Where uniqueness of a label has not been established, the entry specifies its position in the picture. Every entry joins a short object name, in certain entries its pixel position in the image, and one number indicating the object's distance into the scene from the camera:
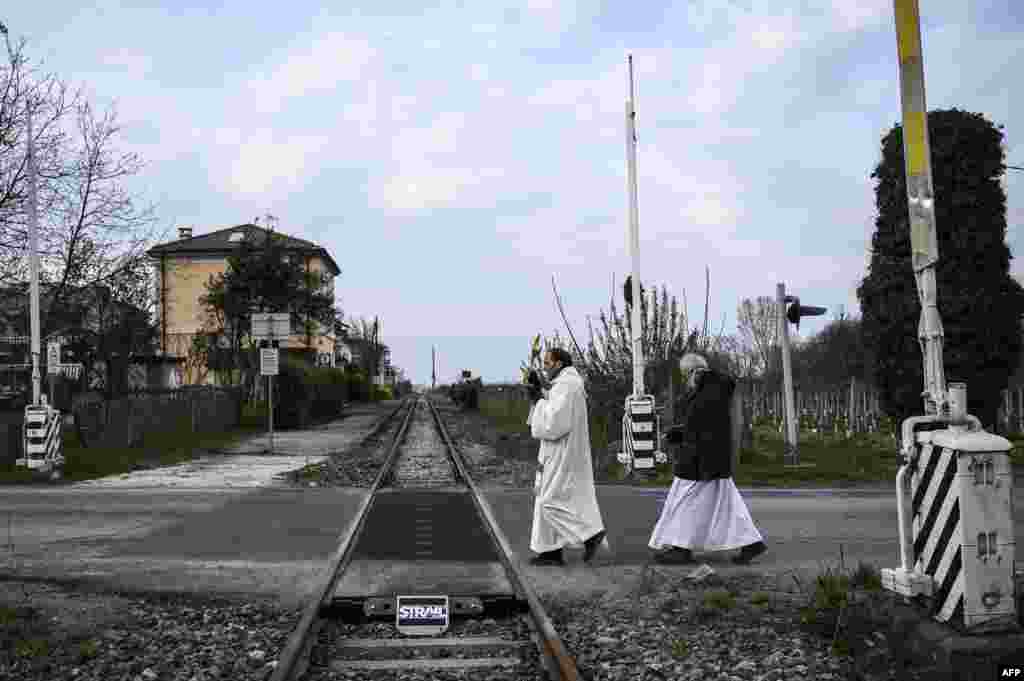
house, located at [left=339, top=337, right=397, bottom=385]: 111.50
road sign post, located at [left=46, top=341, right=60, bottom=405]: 17.98
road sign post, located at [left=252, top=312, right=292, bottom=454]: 24.59
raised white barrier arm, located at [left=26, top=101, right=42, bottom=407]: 17.55
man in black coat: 8.51
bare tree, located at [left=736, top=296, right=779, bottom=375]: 80.97
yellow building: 45.91
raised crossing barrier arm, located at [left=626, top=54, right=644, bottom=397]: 17.16
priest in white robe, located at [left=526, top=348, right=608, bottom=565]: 8.73
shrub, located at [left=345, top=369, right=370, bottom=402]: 77.50
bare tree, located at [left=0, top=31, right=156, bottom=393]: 20.02
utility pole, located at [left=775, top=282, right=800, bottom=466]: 17.77
